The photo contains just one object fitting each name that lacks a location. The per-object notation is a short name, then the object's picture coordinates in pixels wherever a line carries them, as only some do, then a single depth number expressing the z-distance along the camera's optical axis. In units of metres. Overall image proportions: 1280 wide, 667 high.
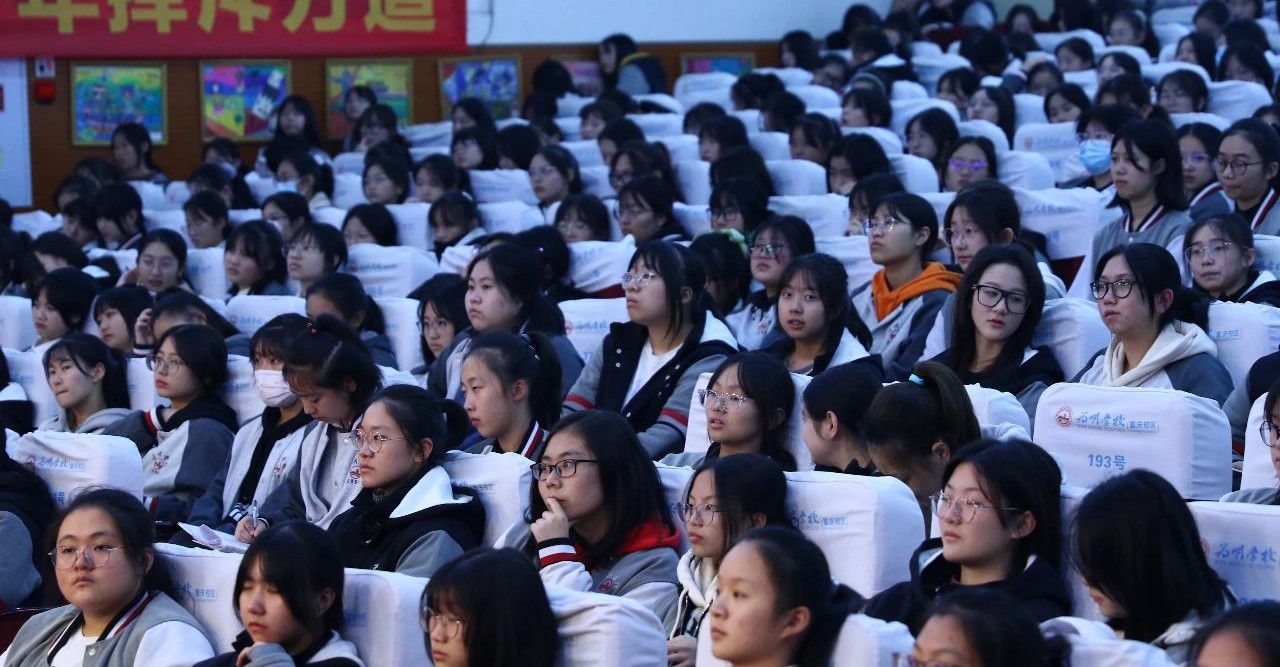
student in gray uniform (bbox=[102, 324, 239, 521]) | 8.38
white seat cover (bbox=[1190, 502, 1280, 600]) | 4.91
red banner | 16.76
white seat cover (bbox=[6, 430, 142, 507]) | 7.37
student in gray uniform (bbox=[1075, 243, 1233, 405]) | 7.10
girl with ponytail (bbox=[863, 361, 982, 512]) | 6.01
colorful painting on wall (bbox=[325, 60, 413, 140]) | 18.45
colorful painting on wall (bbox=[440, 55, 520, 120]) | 18.99
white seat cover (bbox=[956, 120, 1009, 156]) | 13.55
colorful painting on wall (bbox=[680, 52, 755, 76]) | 20.44
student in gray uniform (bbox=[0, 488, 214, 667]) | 5.89
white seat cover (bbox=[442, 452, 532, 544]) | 6.40
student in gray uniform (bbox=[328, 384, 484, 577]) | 6.34
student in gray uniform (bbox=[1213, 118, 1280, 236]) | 9.56
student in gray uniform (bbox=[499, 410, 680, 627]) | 5.97
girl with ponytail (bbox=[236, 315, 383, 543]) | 7.54
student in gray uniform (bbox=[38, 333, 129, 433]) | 9.19
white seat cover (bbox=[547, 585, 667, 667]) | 4.99
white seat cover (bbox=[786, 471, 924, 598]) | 5.47
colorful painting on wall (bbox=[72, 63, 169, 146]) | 17.25
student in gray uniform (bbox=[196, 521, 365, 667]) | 5.51
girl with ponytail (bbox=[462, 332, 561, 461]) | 7.32
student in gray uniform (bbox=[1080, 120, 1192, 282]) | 9.56
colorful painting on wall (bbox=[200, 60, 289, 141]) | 17.90
